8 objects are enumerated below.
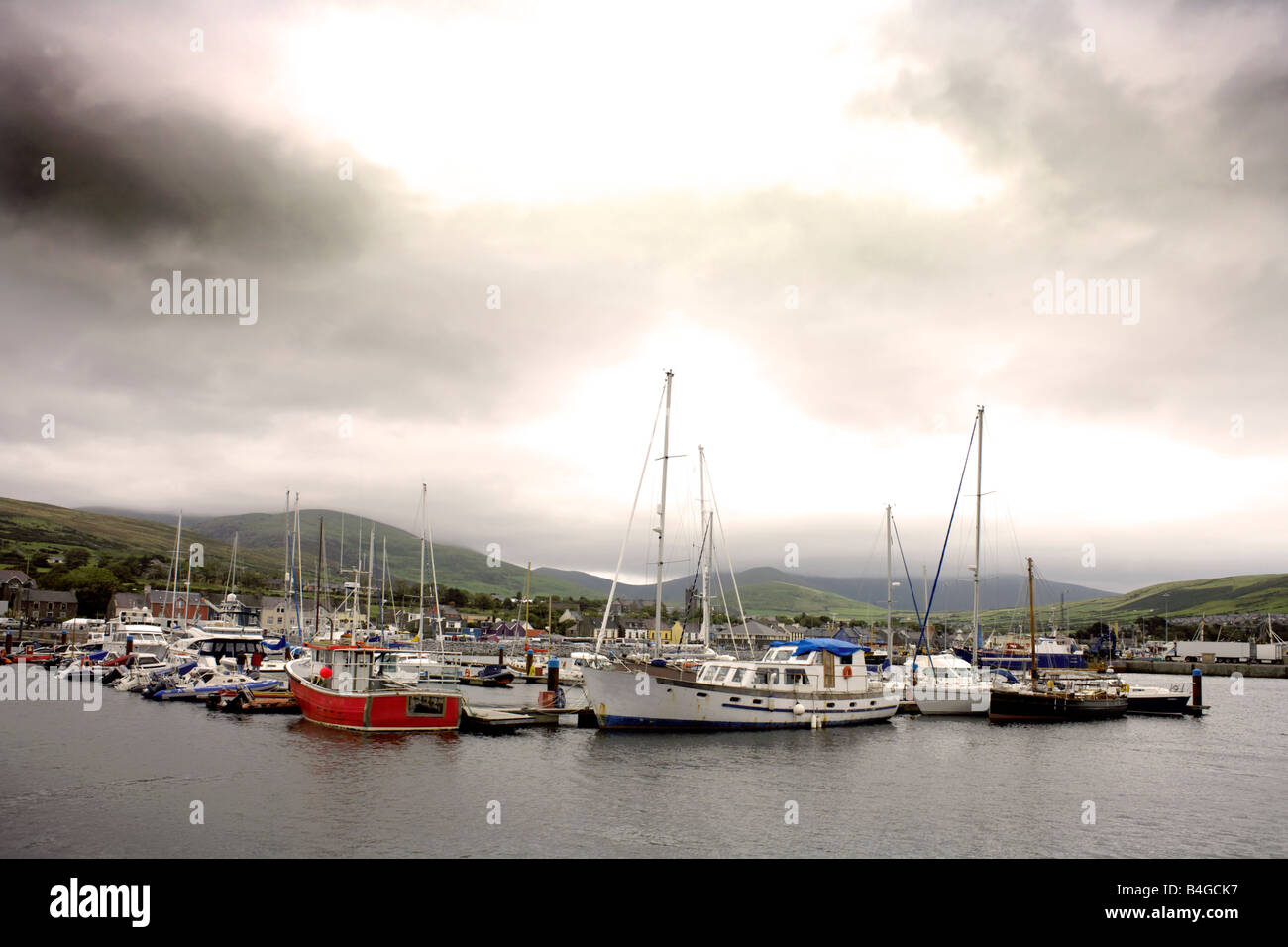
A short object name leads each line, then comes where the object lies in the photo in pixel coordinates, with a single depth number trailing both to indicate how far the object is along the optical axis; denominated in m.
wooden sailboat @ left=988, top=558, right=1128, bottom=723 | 62.75
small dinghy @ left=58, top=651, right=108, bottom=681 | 82.19
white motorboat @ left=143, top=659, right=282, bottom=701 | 64.06
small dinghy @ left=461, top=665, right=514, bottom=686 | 92.50
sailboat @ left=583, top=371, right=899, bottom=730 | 49.09
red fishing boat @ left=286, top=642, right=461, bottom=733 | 46.75
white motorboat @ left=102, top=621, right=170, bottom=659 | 89.69
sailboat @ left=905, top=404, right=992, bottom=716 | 65.94
